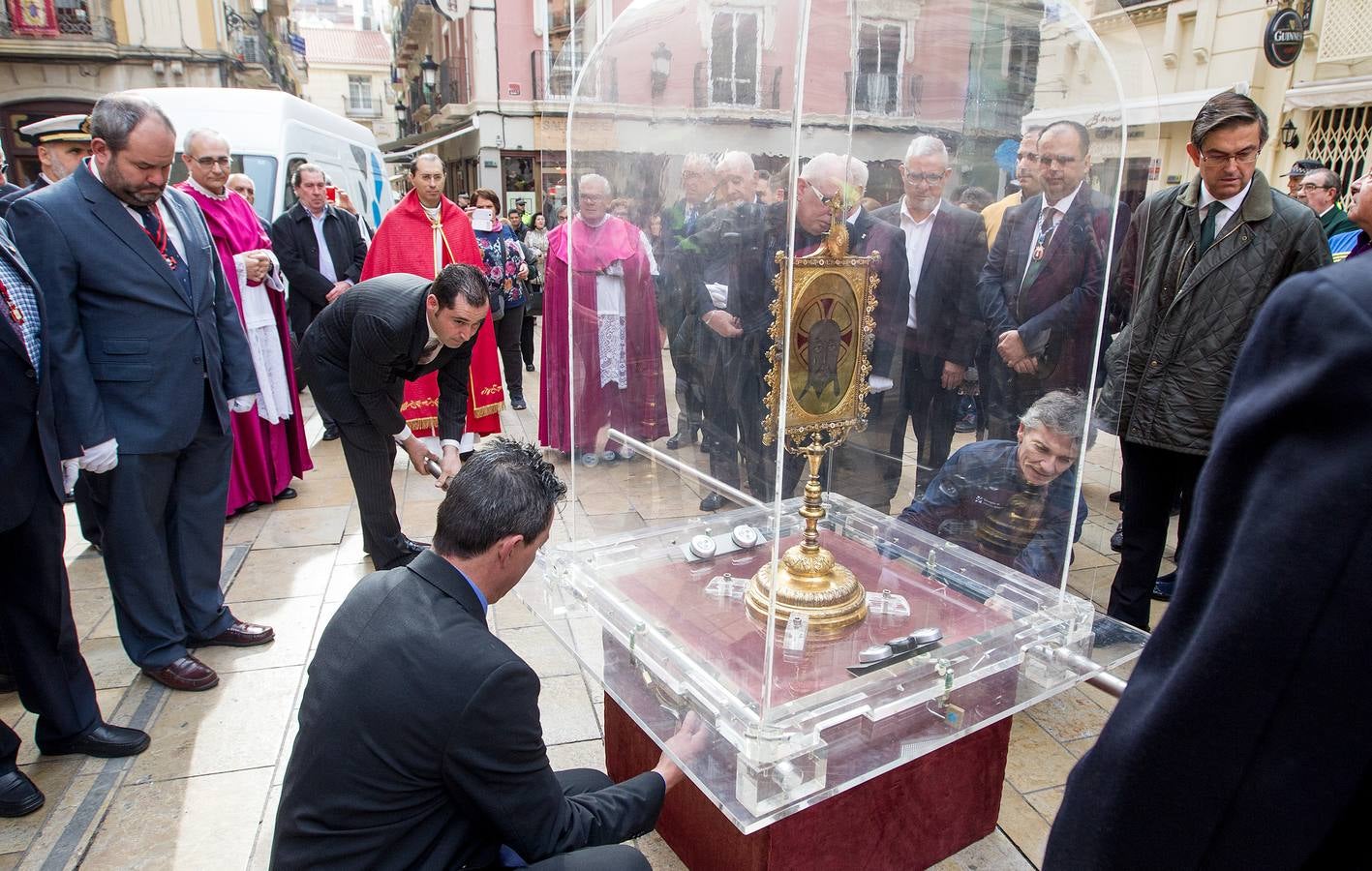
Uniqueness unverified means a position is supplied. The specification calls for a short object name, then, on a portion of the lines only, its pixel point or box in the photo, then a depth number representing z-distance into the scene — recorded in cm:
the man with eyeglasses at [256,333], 399
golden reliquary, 195
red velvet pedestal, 183
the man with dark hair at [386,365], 313
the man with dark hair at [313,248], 576
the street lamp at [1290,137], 1025
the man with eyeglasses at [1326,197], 457
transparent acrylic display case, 188
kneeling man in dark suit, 143
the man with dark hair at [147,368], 245
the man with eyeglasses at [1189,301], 261
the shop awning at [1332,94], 929
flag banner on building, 1480
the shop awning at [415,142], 2142
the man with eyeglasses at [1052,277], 215
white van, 690
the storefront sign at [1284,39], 794
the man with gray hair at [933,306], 226
